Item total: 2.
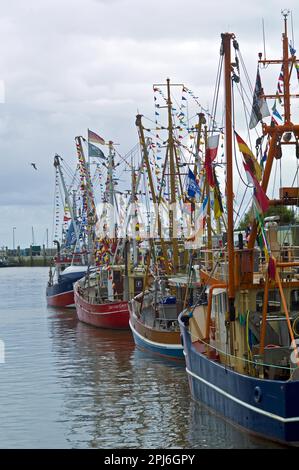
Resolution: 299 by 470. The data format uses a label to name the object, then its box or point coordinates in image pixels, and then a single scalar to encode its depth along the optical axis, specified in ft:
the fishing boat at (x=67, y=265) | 272.51
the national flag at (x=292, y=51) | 95.07
